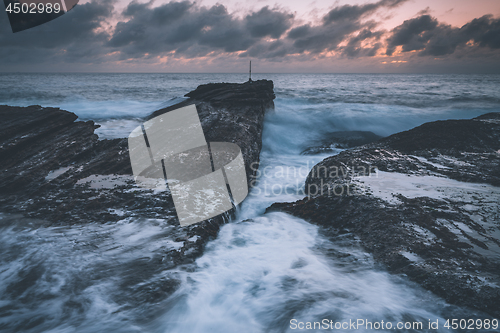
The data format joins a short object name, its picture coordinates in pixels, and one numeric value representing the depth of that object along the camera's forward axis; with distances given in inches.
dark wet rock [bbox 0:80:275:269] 156.3
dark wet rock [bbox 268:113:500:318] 107.4
